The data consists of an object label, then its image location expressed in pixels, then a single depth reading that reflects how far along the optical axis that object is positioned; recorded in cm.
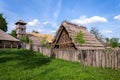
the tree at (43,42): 2011
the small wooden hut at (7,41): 2154
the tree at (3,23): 3226
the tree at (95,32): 3619
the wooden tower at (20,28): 3159
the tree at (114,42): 1583
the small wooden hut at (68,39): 1098
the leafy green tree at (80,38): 837
